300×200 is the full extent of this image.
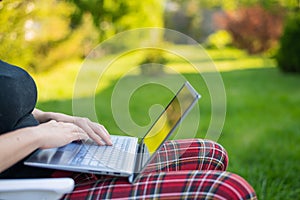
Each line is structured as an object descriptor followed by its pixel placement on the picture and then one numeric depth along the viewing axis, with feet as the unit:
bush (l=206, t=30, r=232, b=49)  48.16
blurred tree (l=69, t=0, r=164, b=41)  27.35
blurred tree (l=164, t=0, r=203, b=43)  52.54
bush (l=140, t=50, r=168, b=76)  22.46
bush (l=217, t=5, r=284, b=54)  38.29
